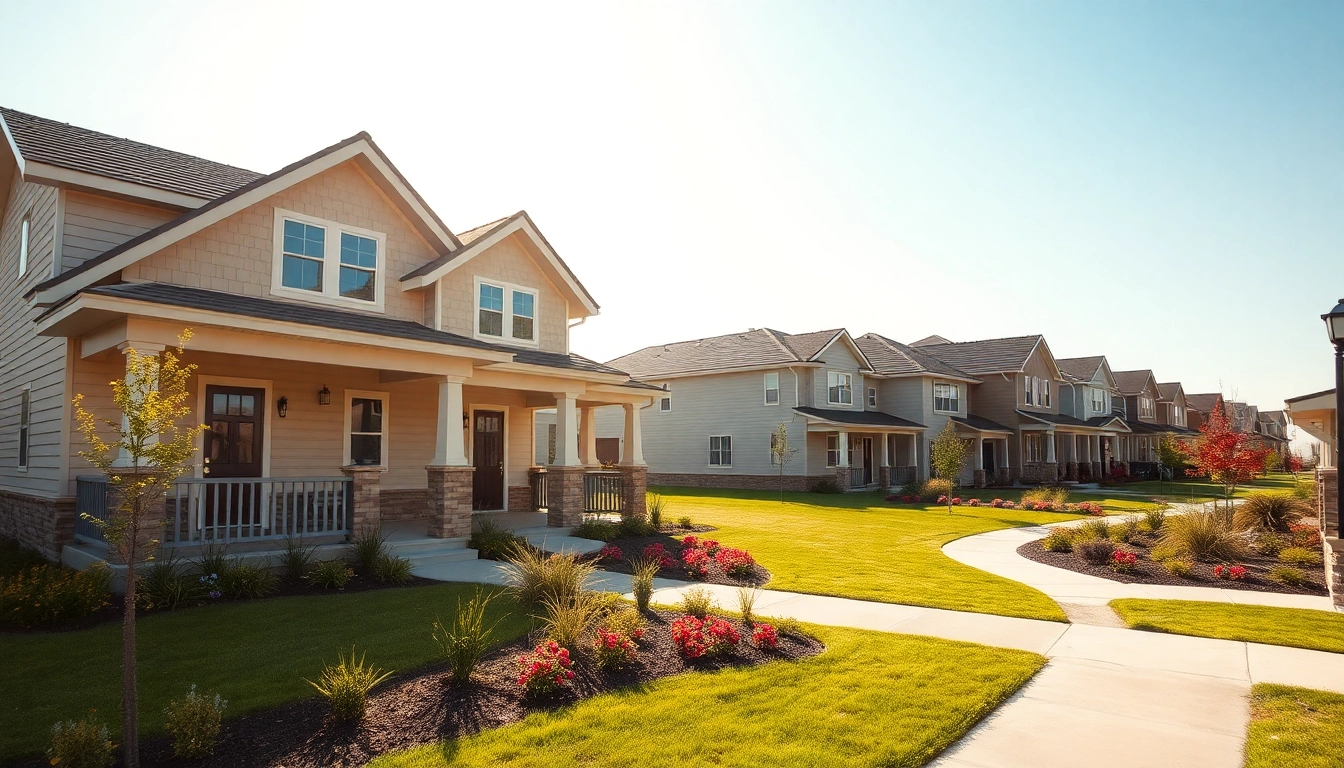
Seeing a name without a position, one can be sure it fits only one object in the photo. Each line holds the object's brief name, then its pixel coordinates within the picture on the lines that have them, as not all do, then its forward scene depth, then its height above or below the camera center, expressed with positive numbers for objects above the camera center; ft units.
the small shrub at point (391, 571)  36.55 -5.93
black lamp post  31.82 +4.20
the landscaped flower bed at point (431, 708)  17.12 -6.74
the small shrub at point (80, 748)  15.39 -6.06
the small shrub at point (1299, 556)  40.88 -6.36
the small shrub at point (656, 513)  56.34 -5.03
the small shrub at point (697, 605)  27.43 -5.84
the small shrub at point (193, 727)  16.38 -6.03
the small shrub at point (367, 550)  37.24 -5.04
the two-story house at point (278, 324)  37.93 +6.46
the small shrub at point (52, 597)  27.96 -5.47
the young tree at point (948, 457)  84.79 -1.62
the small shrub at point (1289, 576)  36.76 -6.67
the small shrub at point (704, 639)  23.57 -6.11
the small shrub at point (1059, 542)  49.19 -6.53
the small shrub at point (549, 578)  29.35 -5.20
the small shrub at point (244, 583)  32.63 -5.77
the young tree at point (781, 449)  104.94 -0.64
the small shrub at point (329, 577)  34.76 -5.88
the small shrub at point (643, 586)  29.22 -5.47
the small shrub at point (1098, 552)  44.32 -6.50
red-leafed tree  61.31 -1.31
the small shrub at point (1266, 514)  54.60 -5.47
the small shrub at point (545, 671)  20.26 -6.08
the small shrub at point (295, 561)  35.42 -5.27
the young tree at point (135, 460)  15.71 -0.21
